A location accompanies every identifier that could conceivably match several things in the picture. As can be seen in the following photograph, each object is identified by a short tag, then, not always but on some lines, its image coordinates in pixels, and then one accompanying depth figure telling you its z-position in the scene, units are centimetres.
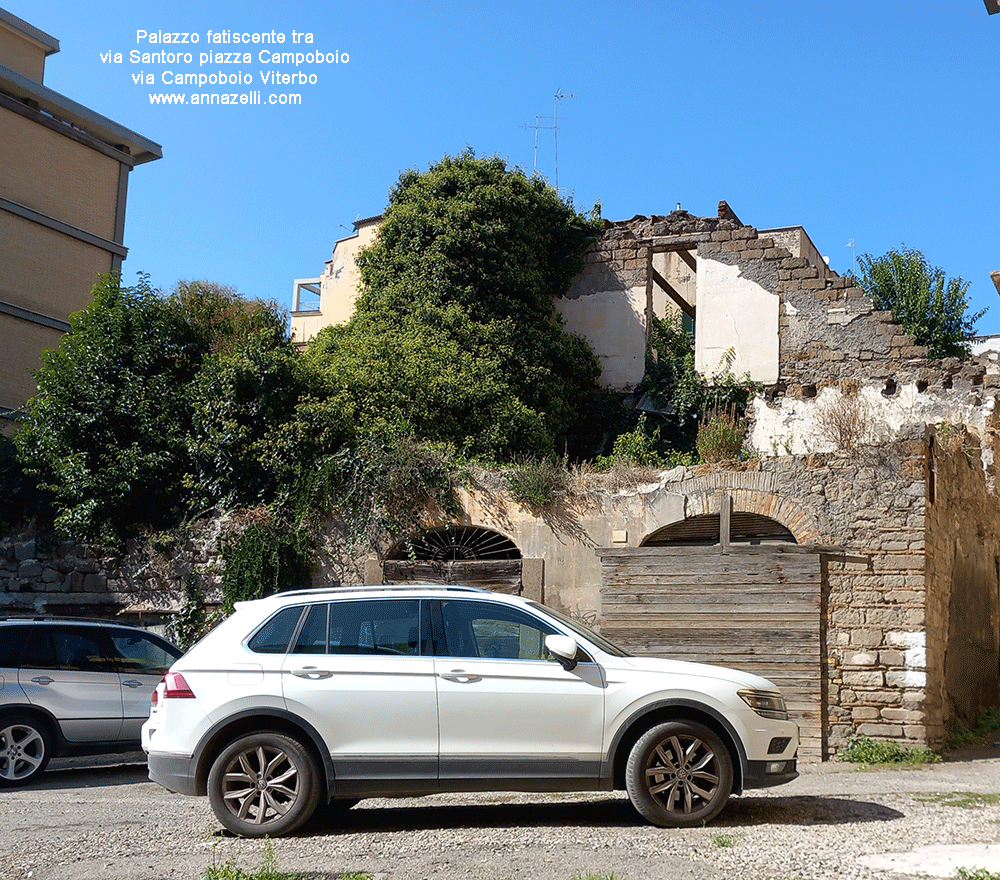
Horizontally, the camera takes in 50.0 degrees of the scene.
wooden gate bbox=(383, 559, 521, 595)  1388
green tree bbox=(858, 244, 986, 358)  2589
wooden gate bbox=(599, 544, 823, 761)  1162
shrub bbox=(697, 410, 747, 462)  1471
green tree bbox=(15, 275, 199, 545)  1590
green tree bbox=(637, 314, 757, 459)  1980
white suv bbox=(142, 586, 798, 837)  725
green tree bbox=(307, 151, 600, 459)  1752
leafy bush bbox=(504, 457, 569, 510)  1379
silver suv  1048
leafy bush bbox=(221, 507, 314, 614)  1430
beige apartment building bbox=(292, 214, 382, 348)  2834
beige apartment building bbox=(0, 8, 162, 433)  2522
